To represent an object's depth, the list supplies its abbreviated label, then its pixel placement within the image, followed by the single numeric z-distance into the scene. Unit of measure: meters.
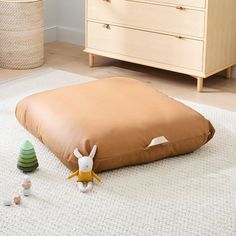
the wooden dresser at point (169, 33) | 3.45
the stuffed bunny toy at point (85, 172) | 2.40
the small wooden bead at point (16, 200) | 2.29
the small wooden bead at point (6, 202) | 2.28
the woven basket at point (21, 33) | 3.83
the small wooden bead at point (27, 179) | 2.35
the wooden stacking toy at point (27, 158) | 2.50
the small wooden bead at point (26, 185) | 2.34
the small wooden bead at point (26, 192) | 2.35
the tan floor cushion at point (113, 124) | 2.49
